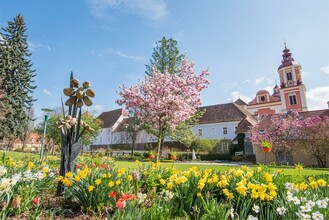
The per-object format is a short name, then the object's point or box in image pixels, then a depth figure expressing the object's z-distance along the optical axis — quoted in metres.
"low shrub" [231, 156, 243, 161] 25.49
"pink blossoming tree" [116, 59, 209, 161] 13.70
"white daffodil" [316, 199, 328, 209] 2.09
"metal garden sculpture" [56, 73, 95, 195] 3.79
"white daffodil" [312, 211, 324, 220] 1.88
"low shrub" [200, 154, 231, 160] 27.44
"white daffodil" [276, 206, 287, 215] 2.12
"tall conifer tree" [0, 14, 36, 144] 24.08
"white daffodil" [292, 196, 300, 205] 2.15
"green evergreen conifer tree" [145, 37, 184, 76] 24.36
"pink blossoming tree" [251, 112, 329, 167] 18.38
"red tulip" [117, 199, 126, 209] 1.80
